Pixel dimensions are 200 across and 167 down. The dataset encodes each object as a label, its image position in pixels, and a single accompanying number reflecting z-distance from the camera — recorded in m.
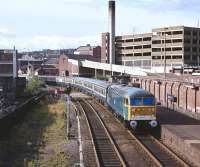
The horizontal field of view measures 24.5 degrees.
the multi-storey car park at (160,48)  138.38
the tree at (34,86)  98.20
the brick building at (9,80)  81.31
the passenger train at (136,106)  33.56
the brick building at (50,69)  184.12
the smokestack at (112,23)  148.75
